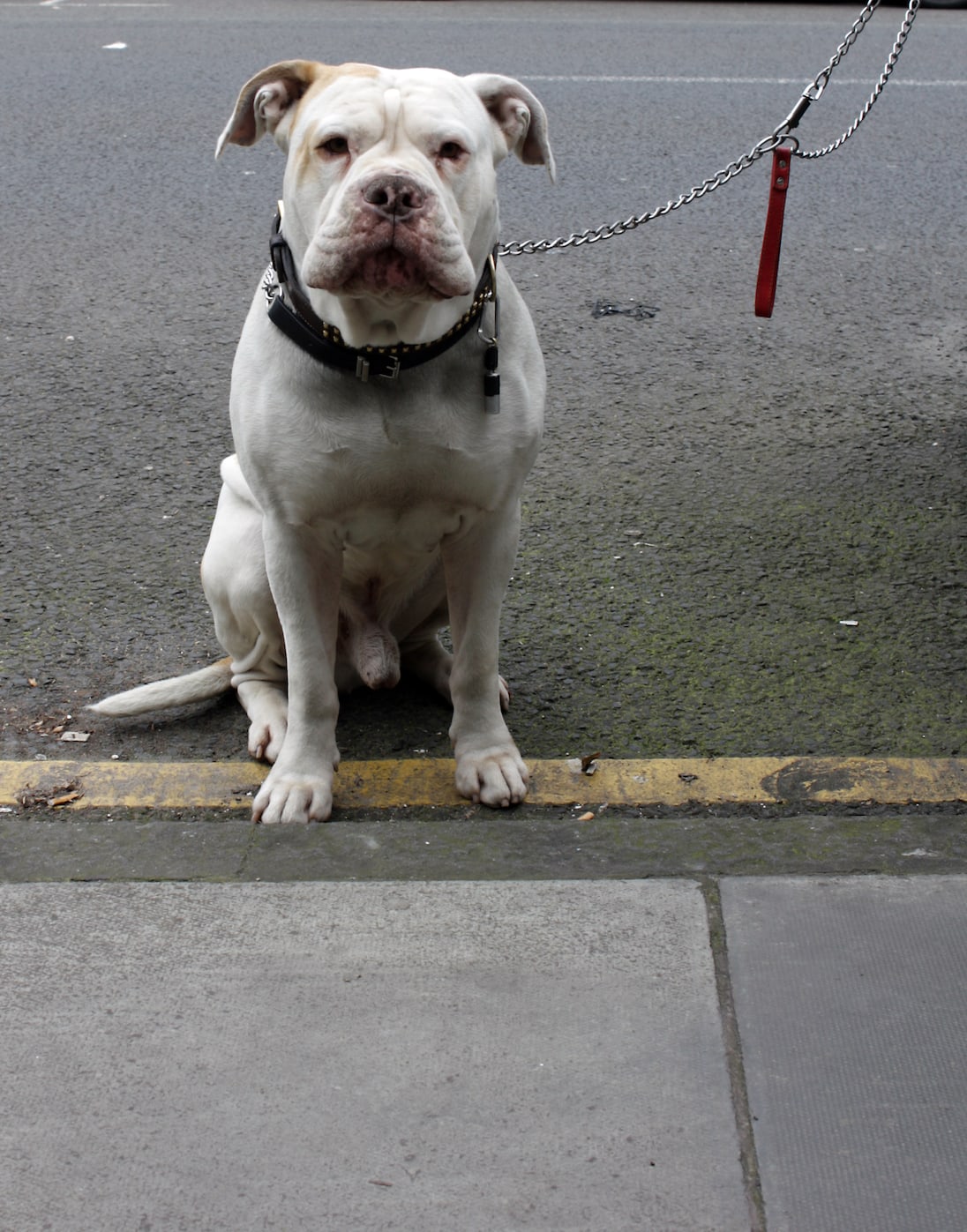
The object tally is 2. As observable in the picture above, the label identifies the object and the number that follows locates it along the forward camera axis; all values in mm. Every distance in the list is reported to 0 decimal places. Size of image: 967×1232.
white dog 2506
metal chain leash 3732
